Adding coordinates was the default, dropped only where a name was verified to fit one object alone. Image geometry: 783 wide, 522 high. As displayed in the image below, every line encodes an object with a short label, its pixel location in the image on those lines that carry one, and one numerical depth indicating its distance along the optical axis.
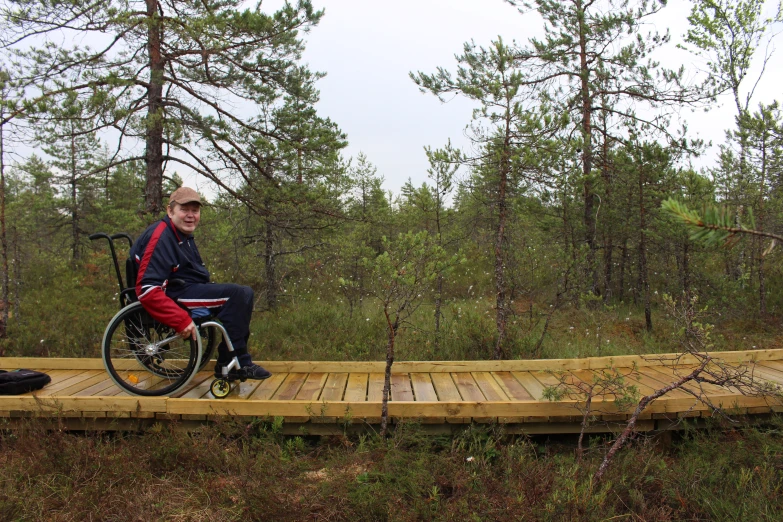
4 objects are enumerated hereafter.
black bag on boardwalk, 3.72
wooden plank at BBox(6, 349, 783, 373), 4.47
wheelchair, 3.61
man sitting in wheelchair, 3.56
